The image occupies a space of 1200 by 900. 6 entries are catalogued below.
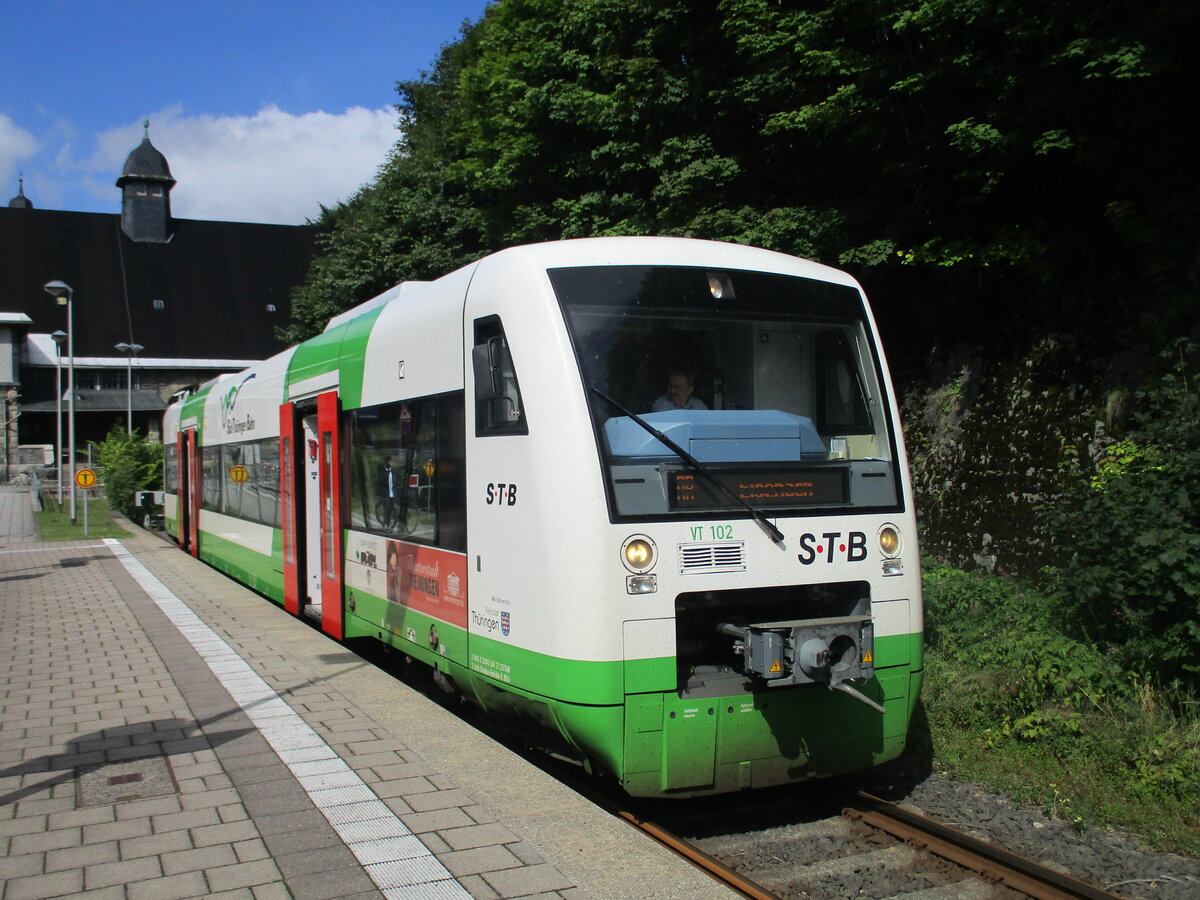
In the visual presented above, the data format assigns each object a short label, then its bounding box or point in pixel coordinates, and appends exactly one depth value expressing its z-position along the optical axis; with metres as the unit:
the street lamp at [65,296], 26.84
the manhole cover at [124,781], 5.34
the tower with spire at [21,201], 90.81
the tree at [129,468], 32.41
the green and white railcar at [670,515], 5.18
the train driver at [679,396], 5.65
